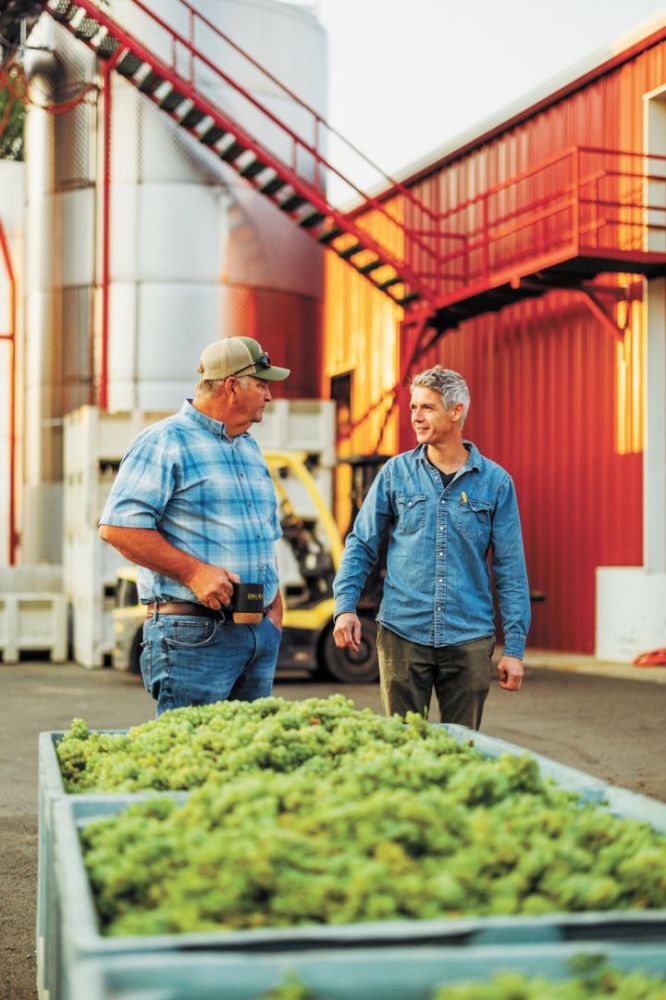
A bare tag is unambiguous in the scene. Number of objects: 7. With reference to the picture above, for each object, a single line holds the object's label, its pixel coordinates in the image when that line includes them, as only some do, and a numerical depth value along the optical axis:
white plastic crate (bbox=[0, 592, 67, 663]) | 16.81
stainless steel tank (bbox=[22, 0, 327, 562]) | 18.64
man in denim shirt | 5.29
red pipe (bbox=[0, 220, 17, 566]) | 24.17
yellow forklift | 14.37
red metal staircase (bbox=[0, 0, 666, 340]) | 17.25
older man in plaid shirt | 4.66
